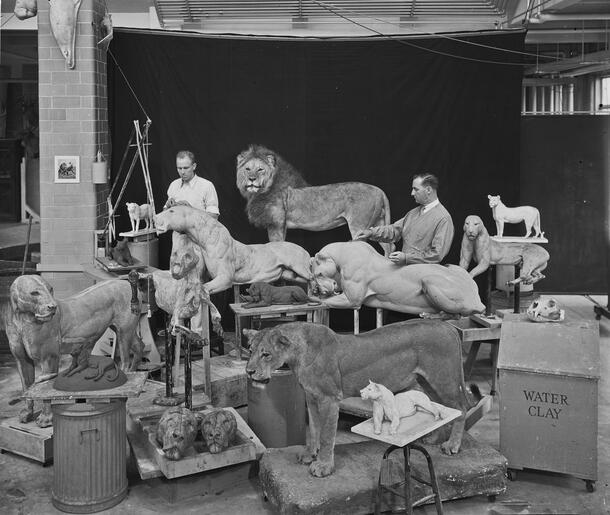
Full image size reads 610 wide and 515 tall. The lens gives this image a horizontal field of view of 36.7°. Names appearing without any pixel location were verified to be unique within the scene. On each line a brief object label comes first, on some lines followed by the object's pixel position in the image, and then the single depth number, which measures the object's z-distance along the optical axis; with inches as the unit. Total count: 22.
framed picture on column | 408.2
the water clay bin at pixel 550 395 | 251.3
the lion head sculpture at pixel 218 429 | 246.7
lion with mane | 427.2
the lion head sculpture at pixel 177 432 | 241.0
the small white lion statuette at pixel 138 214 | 410.6
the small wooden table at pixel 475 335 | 310.5
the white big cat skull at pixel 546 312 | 261.4
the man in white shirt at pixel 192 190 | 397.1
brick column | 403.2
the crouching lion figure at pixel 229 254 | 341.1
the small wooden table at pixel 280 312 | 318.0
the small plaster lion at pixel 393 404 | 213.6
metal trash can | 237.1
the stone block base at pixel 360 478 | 227.0
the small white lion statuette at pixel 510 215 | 429.4
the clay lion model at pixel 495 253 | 393.1
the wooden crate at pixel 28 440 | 271.9
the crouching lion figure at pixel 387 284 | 315.6
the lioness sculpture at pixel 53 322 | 274.4
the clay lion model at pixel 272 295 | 325.4
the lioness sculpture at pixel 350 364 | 227.3
